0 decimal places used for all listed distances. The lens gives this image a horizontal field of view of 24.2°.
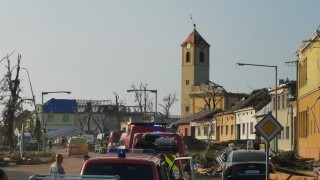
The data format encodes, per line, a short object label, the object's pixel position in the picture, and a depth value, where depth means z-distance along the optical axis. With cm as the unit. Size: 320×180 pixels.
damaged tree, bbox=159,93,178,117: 12775
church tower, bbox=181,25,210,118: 14988
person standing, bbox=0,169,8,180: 1122
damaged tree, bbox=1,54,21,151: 5894
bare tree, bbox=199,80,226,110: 11594
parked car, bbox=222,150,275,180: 2720
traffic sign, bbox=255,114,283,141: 2062
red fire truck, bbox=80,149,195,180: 1236
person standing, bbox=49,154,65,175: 1897
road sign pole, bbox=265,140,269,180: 1972
